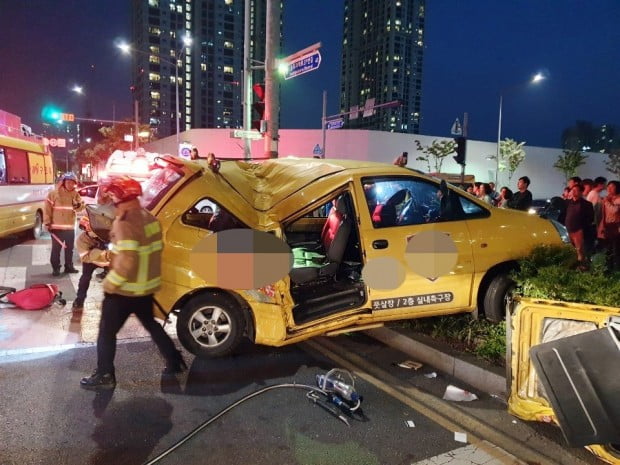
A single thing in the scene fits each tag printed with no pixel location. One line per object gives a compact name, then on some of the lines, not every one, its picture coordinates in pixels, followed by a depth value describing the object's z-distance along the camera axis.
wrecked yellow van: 4.55
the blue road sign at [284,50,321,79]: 9.85
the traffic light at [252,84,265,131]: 9.84
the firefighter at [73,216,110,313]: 5.18
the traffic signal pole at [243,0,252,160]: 11.75
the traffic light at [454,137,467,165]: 12.76
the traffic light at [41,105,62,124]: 25.34
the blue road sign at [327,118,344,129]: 23.17
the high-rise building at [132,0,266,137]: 109.31
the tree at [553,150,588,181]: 43.66
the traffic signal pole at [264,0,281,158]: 9.55
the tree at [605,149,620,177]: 46.38
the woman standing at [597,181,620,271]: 7.43
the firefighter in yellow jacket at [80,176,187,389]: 3.88
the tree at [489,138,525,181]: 41.88
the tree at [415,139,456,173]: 38.53
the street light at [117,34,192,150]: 20.86
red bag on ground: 6.32
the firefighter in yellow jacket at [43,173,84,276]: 7.91
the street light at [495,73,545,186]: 22.81
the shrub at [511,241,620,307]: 3.82
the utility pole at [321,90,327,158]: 26.48
